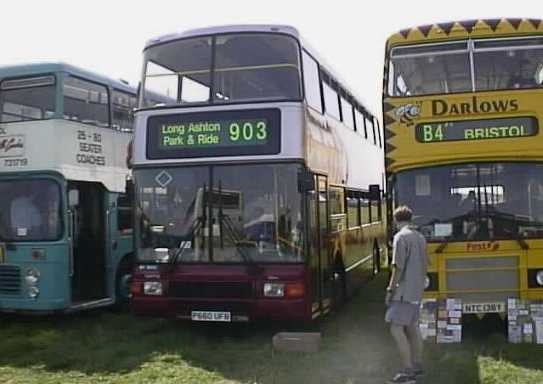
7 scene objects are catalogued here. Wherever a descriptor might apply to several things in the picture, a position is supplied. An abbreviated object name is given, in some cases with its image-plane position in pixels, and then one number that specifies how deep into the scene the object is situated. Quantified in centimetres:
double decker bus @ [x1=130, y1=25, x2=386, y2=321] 930
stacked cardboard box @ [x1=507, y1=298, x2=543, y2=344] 892
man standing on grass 758
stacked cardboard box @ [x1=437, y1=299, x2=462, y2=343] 905
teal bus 1083
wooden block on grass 891
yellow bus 912
